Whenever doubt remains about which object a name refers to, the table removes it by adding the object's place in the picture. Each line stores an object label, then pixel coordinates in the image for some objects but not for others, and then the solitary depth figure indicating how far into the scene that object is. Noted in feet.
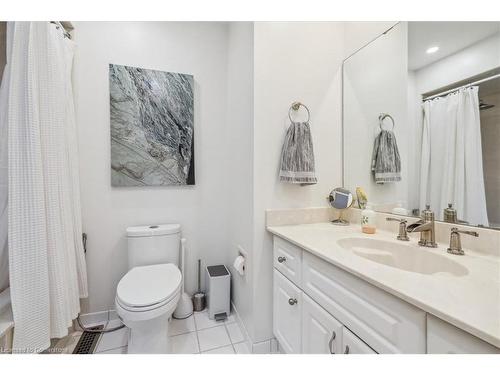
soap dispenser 3.84
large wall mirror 2.87
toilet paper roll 4.68
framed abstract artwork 5.22
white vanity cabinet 1.70
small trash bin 5.38
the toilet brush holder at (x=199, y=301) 5.71
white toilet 3.60
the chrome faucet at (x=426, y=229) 3.01
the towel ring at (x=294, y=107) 4.43
